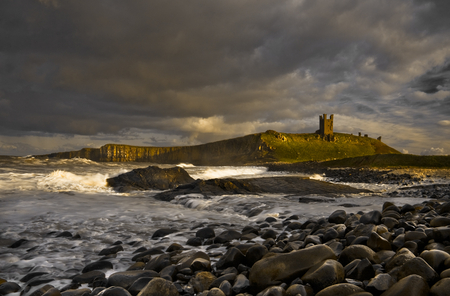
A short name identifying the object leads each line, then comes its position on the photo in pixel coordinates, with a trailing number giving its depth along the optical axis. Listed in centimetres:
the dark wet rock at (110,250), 431
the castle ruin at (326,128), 12375
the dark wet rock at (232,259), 331
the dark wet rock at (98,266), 360
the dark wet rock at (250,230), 520
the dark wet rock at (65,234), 543
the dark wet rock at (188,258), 331
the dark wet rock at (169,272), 306
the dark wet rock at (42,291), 290
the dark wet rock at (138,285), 272
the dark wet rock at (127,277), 294
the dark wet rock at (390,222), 415
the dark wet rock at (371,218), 455
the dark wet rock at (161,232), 536
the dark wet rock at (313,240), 376
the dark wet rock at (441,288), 190
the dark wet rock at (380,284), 214
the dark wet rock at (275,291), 225
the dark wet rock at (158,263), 345
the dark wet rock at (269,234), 484
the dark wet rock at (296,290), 222
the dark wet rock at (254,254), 331
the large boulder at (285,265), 257
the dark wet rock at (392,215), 477
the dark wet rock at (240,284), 262
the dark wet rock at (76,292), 276
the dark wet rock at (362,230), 360
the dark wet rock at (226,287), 258
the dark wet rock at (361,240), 332
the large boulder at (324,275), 235
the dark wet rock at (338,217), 527
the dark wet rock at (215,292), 238
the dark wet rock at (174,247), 436
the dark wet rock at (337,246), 333
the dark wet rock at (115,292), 249
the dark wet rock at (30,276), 341
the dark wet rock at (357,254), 282
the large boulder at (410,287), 191
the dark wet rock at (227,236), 471
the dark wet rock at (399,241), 320
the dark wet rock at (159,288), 242
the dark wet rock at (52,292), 271
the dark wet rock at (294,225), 554
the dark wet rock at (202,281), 277
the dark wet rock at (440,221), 390
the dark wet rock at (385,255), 284
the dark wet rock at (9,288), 305
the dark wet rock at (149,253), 405
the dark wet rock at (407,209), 556
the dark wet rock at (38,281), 324
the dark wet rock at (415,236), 325
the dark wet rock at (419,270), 219
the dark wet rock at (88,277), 323
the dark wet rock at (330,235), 389
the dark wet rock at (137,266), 356
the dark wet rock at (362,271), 247
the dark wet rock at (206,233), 508
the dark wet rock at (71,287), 308
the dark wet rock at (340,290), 209
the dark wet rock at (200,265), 324
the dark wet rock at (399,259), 250
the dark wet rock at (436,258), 237
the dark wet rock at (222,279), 277
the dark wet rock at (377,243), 308
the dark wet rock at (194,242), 471
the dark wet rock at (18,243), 482
